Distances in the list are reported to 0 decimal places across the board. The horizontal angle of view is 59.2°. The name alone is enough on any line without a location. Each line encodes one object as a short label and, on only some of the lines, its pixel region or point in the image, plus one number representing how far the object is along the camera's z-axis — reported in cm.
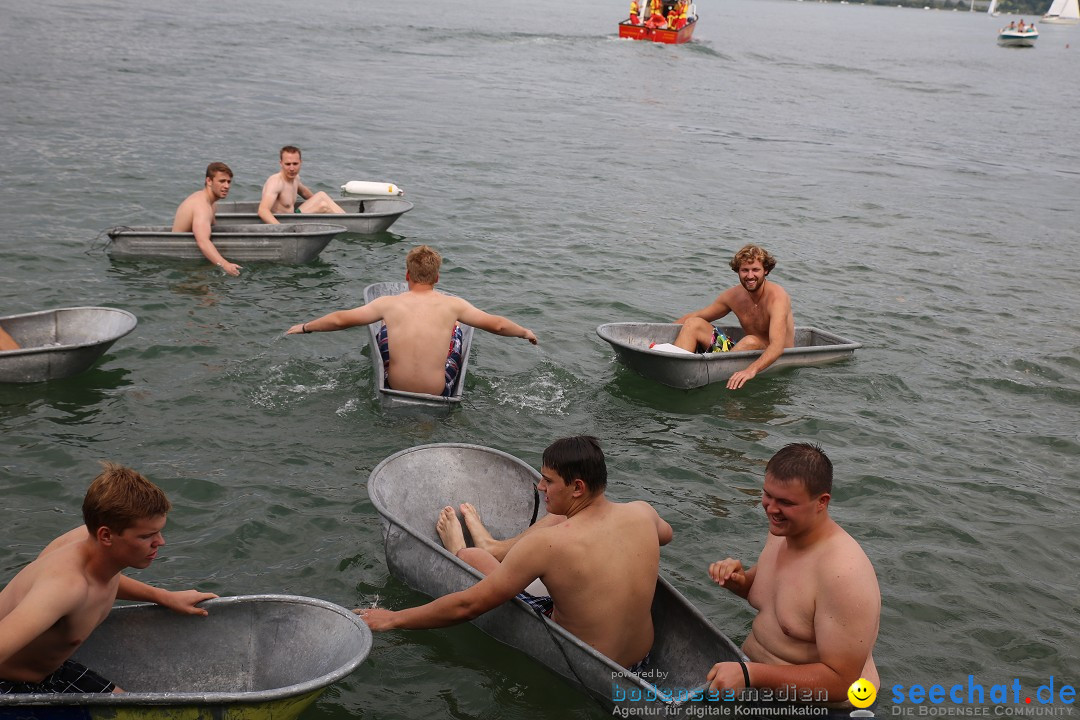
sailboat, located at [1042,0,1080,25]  14675
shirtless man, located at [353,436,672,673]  493
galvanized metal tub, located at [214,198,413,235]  1305
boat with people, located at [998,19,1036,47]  8738
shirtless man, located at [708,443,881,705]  454
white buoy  1528
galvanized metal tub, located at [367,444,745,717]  489
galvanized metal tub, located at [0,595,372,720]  475
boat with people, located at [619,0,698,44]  5125
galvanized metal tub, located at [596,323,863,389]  922
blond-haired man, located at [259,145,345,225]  1322
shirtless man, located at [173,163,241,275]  1173
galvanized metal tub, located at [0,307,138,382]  820
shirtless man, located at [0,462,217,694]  411
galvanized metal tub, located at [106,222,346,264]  1194
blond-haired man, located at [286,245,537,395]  833
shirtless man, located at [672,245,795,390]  936
